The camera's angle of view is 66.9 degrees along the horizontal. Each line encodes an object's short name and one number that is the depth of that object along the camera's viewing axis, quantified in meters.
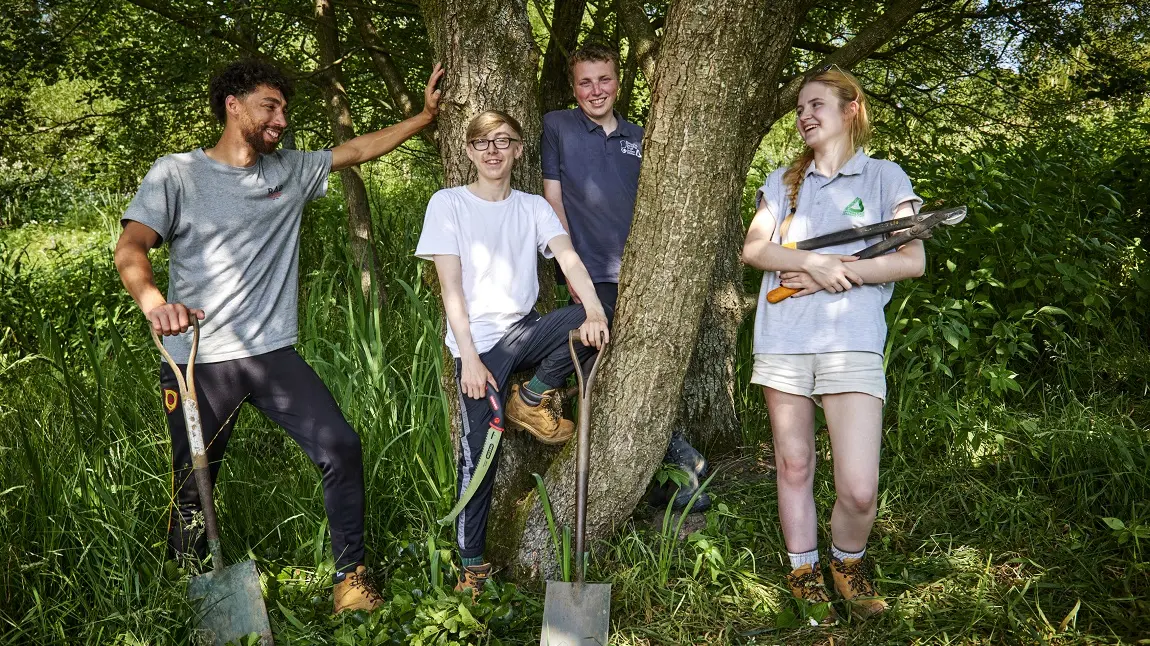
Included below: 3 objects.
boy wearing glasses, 2.72
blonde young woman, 2.58
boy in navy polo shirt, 3.17
